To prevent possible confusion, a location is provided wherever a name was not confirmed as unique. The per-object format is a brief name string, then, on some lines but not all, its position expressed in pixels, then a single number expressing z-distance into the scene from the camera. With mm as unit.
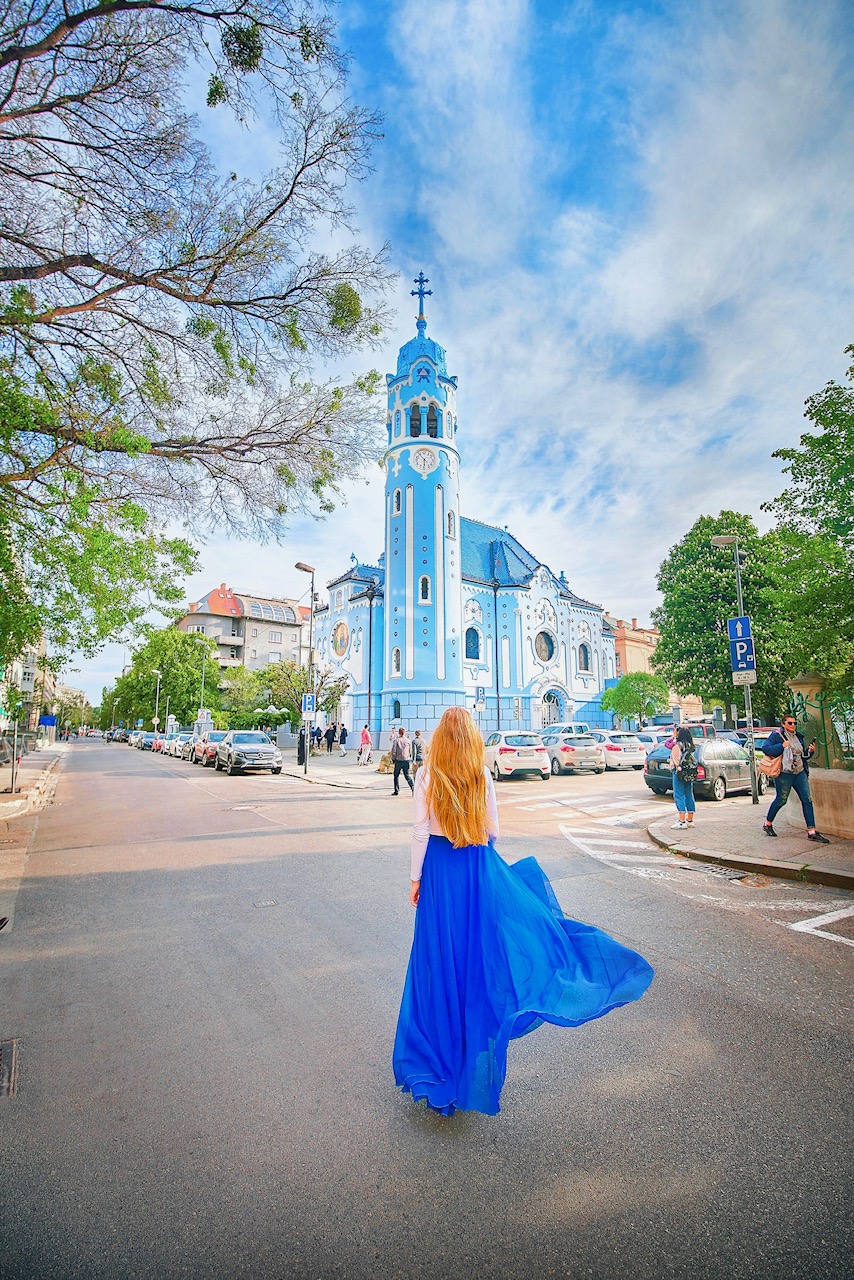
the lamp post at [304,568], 27783
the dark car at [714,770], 15664
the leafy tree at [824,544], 8617
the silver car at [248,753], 25656
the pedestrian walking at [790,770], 9523
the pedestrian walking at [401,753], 17953
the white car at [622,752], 27031
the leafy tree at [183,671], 69938
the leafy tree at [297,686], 44375
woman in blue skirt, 2850
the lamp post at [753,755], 12955
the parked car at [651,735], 29125
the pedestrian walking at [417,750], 19516
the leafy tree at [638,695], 46188
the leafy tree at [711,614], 29953
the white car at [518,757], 22406
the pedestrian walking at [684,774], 11211
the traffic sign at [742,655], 13024
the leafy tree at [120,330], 7207
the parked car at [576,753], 24672
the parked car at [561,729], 32469
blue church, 38844
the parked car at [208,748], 31500
